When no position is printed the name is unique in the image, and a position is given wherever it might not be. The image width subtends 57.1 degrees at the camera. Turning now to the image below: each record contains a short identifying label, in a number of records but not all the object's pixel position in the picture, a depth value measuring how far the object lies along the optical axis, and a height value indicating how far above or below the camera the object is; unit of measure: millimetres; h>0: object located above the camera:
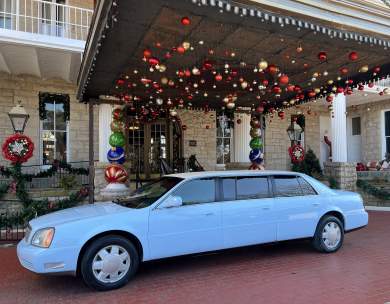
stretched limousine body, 4469 -874
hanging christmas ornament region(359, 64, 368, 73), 7258 +1866
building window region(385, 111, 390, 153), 17266 +1366
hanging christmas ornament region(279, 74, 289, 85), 6969 +1590
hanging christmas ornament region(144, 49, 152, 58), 5949 +1822
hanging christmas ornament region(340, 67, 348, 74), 7468 +1892
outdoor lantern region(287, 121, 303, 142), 12423 +1062
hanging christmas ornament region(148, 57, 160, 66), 6051 +1720
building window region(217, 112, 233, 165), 15680 +905
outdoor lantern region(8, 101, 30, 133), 9219 +1204
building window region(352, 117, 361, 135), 18891 +1779
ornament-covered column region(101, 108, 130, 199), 8945 -6
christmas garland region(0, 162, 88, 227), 8920 -960
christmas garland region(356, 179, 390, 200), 12352 -1083
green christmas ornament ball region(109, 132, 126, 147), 9164 +605
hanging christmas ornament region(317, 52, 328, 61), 6344 +1860
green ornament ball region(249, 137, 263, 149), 11367 +568
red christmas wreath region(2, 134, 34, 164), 9297 +419
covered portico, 4852 +1903
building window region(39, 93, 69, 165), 12867 +1344
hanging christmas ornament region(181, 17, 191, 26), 4727 +1868
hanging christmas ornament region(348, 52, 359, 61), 6398 +1872
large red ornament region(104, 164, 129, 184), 9031 -285
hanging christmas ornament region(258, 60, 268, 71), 6289 +1700
